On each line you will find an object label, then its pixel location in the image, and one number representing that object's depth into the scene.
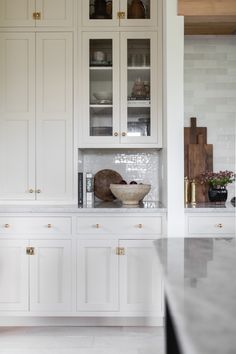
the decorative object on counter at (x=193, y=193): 3.32
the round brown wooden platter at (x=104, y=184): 3.45
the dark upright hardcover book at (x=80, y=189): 3.17
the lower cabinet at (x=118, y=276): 2.98
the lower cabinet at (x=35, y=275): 2.99
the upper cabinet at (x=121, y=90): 3.21
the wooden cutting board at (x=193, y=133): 3.55
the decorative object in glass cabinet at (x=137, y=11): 3.21
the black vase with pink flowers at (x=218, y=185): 3.33
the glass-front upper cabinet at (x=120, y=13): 3.20
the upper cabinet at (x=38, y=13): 3.19
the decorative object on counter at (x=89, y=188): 3.26
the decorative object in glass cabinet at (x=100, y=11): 3.22
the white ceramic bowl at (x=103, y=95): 3.24
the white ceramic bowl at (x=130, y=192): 3.08
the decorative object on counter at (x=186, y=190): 3.23
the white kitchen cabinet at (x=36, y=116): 3.20
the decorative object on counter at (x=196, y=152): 3.51
